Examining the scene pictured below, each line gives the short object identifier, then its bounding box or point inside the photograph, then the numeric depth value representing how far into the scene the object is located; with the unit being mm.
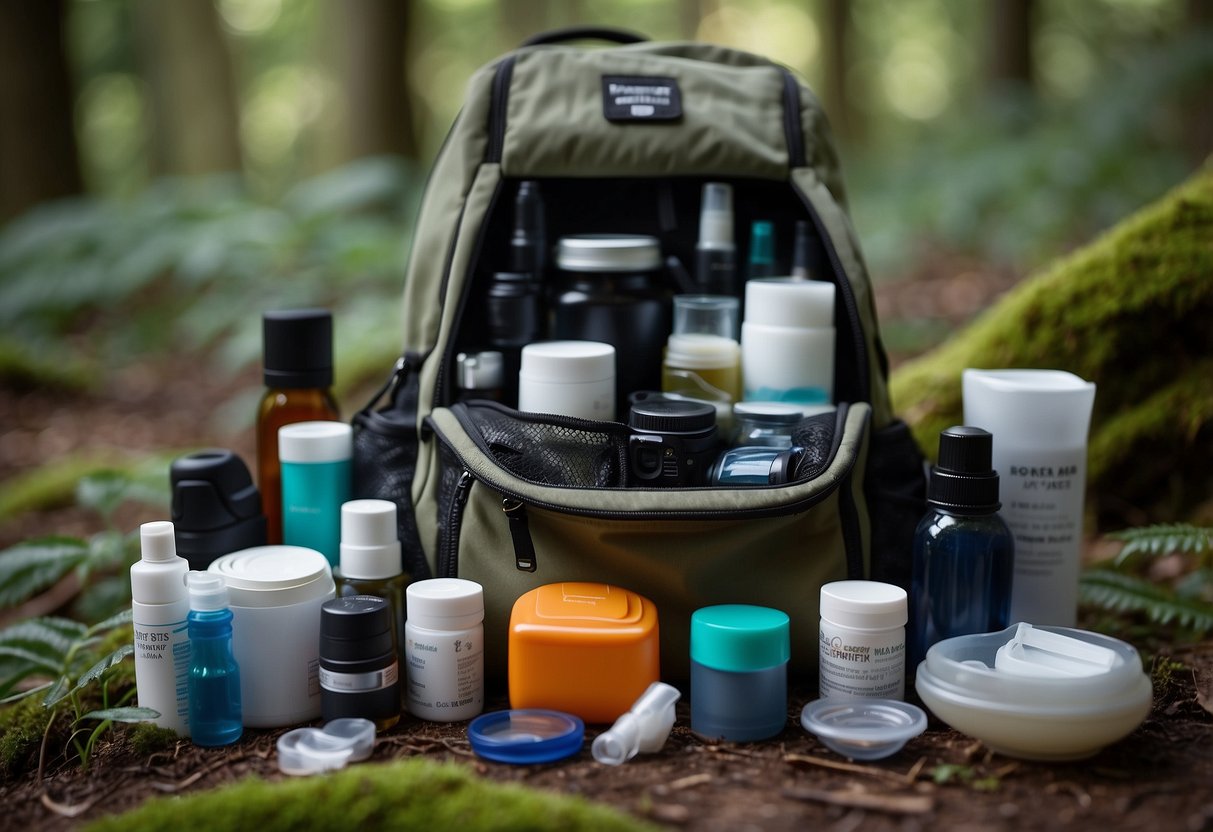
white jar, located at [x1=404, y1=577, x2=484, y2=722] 1505
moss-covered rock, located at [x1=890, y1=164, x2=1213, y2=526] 2105
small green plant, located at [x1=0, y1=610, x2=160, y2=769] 1506
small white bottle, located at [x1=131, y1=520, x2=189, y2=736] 1452
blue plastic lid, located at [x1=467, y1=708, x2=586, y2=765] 1369
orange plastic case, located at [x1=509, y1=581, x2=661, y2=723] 1461
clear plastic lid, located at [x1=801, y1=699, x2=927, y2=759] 1352
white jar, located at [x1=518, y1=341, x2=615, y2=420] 1689
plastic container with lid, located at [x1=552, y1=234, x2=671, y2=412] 1855
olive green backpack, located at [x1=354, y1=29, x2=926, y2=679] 1572
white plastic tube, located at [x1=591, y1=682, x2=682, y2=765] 1373
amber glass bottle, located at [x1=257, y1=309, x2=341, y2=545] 1849
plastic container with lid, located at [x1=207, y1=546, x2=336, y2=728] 1499
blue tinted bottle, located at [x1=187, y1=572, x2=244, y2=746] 1448
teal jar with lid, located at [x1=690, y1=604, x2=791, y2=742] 1414
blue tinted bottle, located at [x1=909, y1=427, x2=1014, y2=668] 1561
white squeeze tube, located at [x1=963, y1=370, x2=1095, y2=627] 1694
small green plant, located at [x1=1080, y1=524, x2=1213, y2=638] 1737
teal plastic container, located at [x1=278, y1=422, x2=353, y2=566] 1777
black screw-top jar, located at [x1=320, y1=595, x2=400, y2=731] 1450
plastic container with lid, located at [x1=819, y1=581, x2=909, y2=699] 1467
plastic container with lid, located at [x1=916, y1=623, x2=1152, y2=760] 1284
